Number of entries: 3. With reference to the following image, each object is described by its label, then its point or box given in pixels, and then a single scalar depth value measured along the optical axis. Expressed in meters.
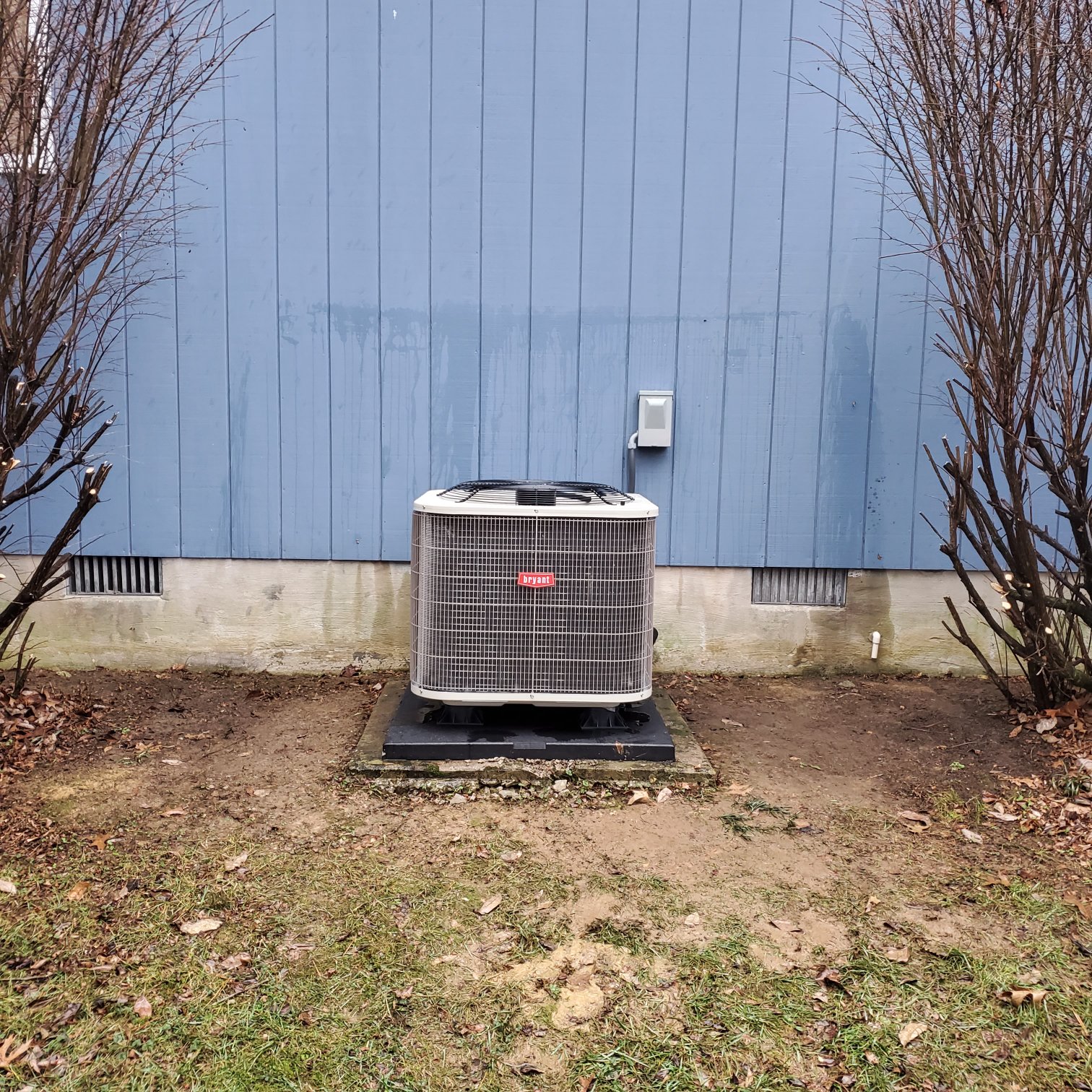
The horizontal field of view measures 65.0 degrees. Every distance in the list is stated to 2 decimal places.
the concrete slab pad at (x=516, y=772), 3.46
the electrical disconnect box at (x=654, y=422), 4.64
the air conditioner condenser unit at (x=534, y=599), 3.46
